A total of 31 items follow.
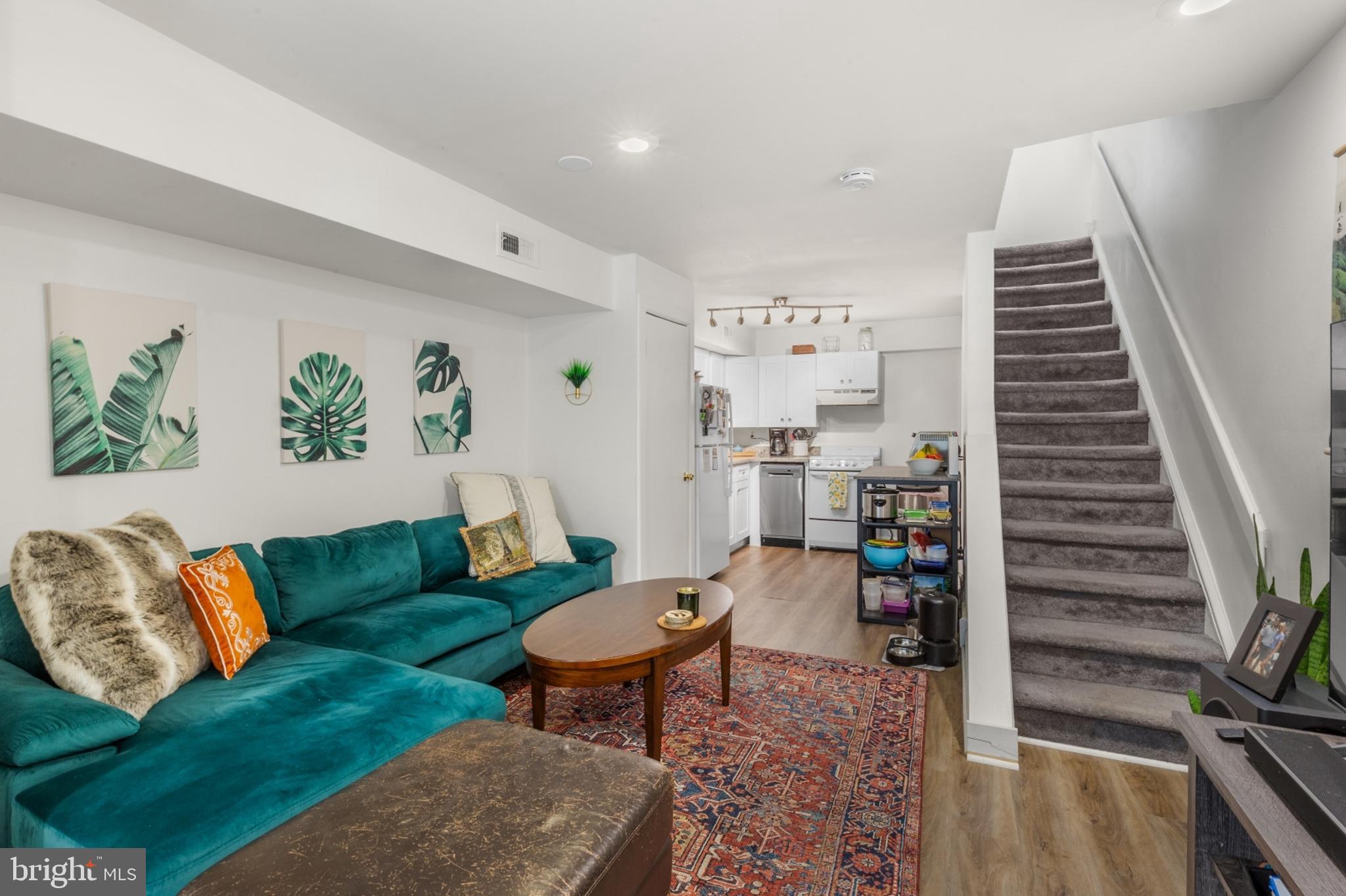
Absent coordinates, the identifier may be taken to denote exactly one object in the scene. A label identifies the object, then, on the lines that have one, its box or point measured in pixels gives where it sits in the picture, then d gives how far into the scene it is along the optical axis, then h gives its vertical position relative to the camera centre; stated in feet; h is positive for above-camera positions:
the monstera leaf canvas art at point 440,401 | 12.28 +0.70
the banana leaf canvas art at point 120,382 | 7.38 +0.72
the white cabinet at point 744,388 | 23.80 +1.63
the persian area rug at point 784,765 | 6.30 -4.17
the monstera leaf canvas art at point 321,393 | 9.86 +0.72
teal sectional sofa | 4.67 -2.58
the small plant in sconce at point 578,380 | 14.25 +1.20
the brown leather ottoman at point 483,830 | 3.75 -2.52
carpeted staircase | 8.79 -1.91
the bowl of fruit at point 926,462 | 13.65 -0.68
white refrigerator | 17.17 -1.27
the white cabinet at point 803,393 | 23.06 +1.37
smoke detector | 9.43 +3.68
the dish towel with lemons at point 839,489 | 21.24 -1.91
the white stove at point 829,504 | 21.45 -2.43
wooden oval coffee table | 7.55 -2.58
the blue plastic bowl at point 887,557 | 13.52 -2.64
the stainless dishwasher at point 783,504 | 22.16 -2.47
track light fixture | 19.26 +3.80
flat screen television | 5.40 -0.78
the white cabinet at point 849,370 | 22.22 +2.09
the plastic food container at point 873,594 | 13.93 -3.52
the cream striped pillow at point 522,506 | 12.16 -1.36
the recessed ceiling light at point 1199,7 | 5.76 +3.73
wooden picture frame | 5.25 -1.88
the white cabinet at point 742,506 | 21.67 -2.53
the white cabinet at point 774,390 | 23.49 +1.50
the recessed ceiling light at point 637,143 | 8.26 +3.74
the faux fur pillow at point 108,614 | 5.83 -1.64
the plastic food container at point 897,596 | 13.61 -3.48
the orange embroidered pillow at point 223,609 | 6.97 -1.86
